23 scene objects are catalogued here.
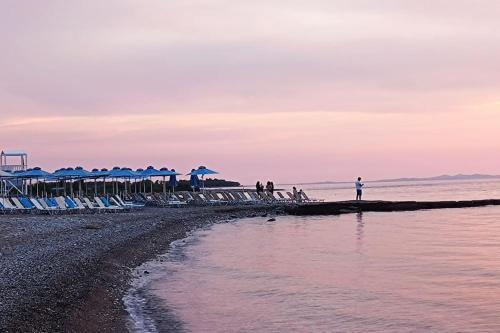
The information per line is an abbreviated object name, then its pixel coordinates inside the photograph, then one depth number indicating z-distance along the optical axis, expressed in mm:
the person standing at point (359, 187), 36594
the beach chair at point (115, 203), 31797
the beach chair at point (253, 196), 39125
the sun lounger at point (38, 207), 27550
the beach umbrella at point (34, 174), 30980
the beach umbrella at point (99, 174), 34969
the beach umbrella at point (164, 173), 37469
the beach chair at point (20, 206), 27844
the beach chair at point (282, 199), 39062
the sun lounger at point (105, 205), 30331
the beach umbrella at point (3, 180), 27078
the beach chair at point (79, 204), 28966
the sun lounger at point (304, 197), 39875
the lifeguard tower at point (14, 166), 38312
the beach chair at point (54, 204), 28281
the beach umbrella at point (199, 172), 39594
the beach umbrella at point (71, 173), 32994
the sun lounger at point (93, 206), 29464
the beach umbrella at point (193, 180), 39966
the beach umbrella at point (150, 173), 37250
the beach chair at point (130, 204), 32541
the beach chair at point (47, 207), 27616
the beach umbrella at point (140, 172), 37197
